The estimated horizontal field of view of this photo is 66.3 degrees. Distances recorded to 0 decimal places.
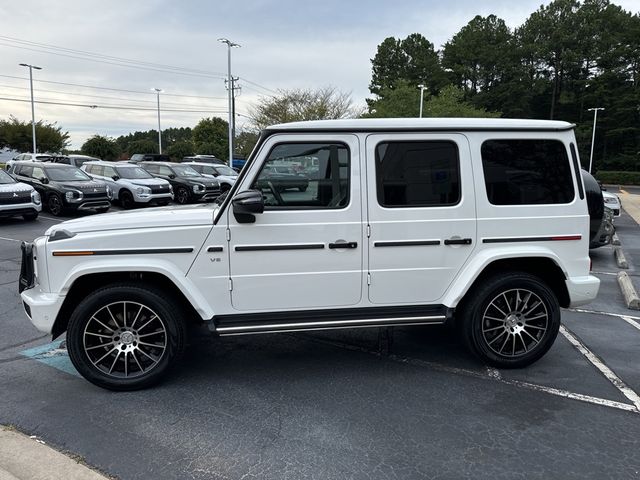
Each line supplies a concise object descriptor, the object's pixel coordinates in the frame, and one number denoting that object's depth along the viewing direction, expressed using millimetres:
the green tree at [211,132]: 75750
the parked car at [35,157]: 24753
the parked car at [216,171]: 20620
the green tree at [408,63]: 63750
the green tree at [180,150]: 56844
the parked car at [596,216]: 7410
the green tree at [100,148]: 51281
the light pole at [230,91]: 36750
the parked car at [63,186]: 14805
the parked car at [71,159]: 24562
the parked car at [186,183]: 18875
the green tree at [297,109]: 40625
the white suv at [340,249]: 3834
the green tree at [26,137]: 49281
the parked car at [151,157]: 33709
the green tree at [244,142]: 45894
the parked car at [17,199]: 13242
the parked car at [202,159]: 33938
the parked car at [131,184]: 16922
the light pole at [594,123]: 53162
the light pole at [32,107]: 41781
